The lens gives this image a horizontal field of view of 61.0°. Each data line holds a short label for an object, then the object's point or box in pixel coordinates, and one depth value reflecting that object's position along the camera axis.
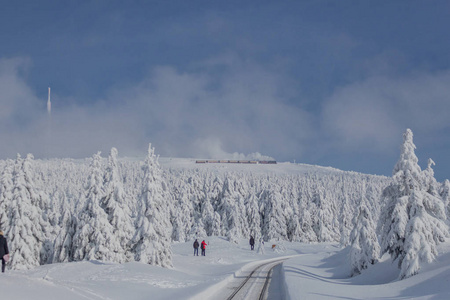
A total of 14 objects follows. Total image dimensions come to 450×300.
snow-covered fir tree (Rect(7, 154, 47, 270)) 33.94
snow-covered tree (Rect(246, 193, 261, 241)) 82.74
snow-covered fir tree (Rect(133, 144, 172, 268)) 32.44
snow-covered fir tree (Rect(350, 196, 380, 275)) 32.72
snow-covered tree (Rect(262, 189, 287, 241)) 81.91
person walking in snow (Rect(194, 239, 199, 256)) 46.33
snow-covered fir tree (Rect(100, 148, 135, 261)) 35.19
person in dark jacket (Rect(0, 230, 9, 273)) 15.35
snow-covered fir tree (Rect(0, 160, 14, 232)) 34.59
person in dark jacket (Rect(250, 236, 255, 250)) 60.34
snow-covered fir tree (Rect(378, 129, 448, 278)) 23.50
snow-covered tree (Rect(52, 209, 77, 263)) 34.81
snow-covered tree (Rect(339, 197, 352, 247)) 84.19
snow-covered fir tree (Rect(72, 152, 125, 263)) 33.41
